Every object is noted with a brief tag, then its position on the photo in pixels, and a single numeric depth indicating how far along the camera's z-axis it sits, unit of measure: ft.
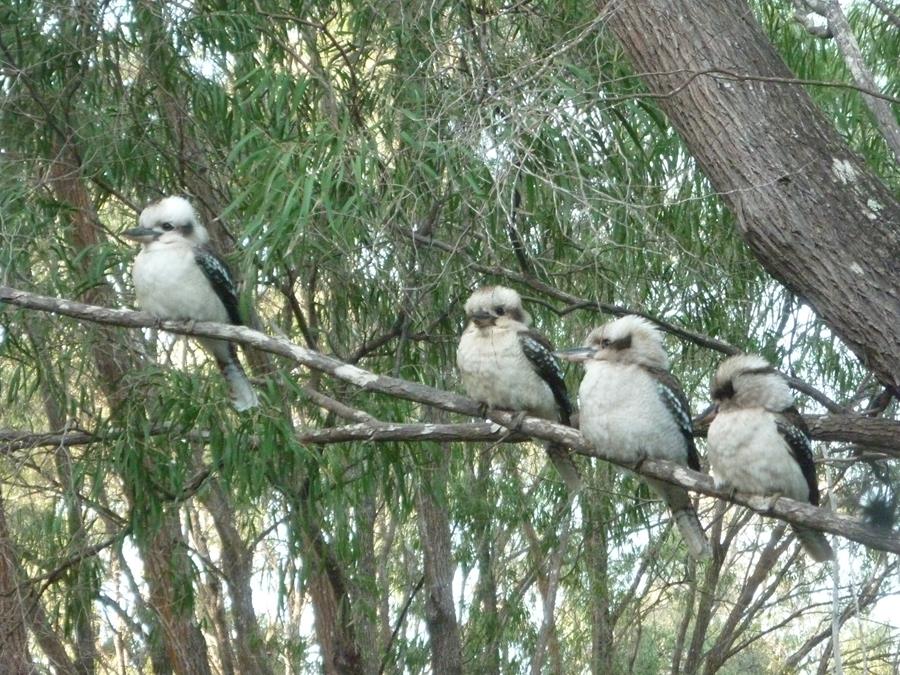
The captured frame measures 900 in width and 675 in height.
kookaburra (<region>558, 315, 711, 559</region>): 11.35
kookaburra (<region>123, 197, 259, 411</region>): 13.71
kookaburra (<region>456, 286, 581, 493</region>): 12.84
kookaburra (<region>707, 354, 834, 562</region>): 10.93
